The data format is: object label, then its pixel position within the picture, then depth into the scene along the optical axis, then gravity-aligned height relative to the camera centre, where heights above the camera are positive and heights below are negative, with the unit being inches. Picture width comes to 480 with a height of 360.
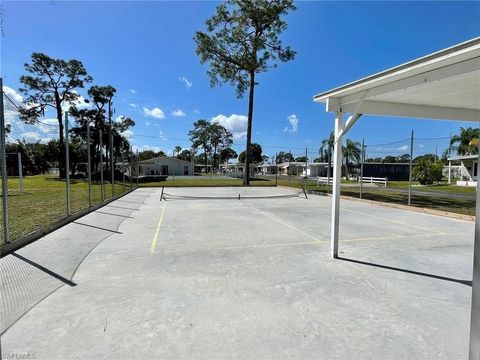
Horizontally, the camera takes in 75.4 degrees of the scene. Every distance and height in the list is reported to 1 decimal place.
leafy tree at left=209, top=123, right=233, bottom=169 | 3353.8 +340.6
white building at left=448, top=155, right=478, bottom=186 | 1182.3 -0.4
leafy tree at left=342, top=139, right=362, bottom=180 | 2062.0 +122.9
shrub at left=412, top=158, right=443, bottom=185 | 1262.3 -6.6
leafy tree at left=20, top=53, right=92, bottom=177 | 1366.9 +380.2
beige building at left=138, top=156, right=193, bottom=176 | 2287.2 -2.5
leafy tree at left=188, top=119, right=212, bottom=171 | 3348.9 +347.1
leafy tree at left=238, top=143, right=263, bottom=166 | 3828.7 +165.0
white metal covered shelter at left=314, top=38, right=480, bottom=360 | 134.0 +49.2
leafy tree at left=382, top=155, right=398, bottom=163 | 2551.7 +81.0
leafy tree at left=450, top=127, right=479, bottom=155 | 1624.6 +170.2
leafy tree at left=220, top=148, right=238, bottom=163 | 3963.6 +170.2
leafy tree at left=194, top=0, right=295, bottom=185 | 1082.7 +463.8
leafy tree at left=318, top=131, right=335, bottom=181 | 2274.7 +185.5
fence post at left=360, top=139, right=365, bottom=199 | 663.9 +36.5
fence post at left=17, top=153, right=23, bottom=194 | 689.7 -40.9
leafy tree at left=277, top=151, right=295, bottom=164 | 4666.1 +173.9
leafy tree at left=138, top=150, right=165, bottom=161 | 4072.3 +173.5
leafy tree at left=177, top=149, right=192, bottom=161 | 4471.0 +173.6
